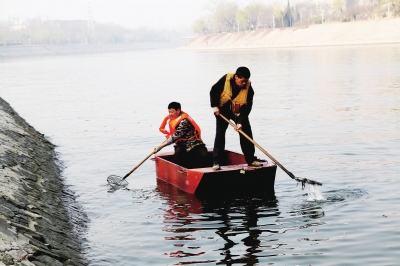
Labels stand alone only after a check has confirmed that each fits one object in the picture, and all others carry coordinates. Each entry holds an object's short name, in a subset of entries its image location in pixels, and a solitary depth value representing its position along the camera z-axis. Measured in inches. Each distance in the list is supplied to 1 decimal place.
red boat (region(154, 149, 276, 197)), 452.8
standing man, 457.7
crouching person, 496.7
